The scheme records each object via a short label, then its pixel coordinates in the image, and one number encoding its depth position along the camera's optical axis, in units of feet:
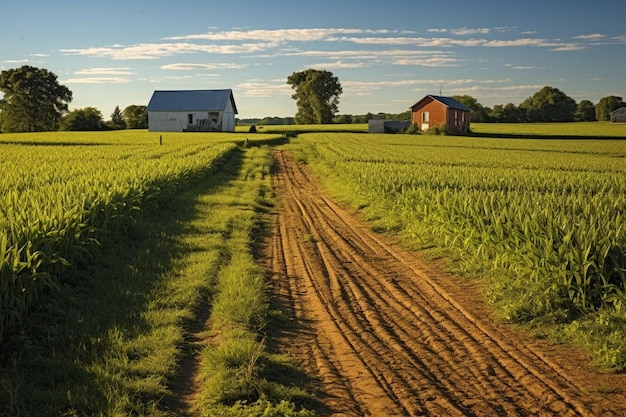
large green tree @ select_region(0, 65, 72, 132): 324.15
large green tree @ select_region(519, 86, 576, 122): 414.29
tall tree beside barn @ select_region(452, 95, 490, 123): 402.23
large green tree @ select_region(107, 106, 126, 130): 345.21
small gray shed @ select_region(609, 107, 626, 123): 369.71
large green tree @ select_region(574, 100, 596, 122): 452.35
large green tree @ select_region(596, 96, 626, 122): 443.32
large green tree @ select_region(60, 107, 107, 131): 319.88
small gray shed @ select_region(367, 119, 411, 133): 273.13
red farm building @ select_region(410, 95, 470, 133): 256.73
